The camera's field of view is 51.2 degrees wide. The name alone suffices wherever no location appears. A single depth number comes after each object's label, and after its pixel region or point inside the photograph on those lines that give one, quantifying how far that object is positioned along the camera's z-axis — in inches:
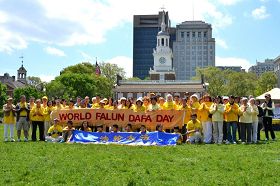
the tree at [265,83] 2457.8
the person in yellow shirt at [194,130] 489.9
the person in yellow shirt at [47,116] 546.8
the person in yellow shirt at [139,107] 520.2
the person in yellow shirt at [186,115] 510.1
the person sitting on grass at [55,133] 513.6
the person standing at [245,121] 495.6
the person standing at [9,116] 531.1
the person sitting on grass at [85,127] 521.9
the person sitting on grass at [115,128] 509.2
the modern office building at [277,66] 3710.7
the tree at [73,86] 2208.7
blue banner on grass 471.9
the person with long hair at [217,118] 489.0
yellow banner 512.3
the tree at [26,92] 2377.1
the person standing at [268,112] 553.5
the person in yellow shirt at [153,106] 515.3
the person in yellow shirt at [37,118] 535.5
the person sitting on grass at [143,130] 484.0
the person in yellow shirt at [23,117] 532.9
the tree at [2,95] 2094.7
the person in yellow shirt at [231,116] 494.7
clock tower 3219.2
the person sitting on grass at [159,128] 495.1
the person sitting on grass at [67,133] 509.2
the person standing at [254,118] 500.8
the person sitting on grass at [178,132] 480.9
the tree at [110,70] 2940.2
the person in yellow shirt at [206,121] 496.0
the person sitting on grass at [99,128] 519.7
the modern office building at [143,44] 5119.1
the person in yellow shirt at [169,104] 518.8
